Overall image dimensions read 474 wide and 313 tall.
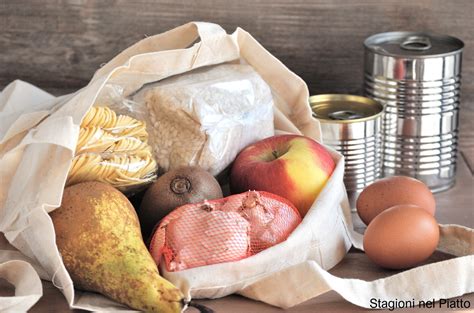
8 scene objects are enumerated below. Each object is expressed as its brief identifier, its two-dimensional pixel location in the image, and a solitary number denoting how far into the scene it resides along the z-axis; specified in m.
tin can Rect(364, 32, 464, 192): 1.00
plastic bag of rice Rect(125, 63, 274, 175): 0.90
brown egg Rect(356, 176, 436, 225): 0.89
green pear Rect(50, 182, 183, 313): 0.80
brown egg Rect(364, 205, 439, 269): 0.84
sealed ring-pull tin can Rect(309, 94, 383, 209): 0.97
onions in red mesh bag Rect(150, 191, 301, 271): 0.82
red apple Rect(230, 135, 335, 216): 0.89
